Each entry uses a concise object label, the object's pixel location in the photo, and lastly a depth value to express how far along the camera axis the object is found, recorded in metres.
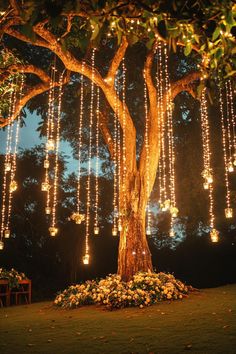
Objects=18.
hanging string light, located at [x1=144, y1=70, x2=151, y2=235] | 10.22
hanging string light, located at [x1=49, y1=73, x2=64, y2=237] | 8.67
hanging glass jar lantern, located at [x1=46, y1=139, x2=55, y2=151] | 7.39
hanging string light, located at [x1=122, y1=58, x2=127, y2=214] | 10.18
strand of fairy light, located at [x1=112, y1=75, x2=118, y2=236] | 11.16
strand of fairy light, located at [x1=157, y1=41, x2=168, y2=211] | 10.55
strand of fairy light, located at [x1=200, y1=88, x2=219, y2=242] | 7.76
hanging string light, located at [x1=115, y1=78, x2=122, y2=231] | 10.09
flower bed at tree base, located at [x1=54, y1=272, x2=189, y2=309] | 8.34
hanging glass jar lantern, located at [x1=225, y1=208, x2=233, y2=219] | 7.95
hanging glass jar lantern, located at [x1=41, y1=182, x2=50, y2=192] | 7.90
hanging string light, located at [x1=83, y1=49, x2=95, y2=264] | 8.58
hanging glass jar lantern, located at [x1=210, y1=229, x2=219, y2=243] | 8.18
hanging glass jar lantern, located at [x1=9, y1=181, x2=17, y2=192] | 8.02
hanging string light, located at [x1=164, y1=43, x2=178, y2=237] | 10.63
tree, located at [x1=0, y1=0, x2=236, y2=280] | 3.24
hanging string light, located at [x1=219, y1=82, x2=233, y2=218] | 7.95
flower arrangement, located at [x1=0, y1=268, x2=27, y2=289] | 10.88
